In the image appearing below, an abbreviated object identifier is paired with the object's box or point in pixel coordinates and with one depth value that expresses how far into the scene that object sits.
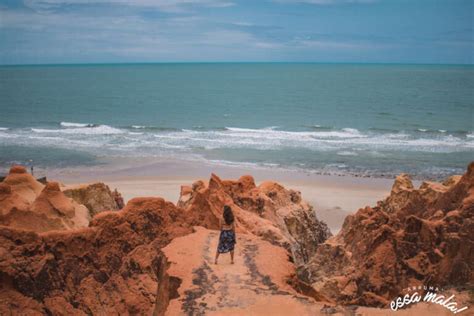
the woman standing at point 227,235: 9.95
